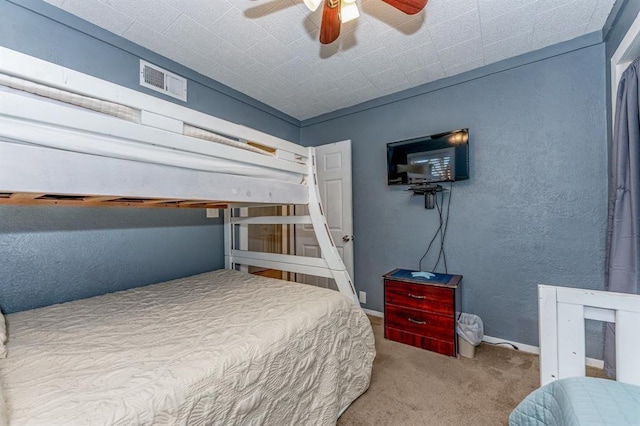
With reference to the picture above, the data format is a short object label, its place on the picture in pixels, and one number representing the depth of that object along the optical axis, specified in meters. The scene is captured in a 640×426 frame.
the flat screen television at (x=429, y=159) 2.43
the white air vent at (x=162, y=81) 2.11
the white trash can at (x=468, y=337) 2.11
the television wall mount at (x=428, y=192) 2.55
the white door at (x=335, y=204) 3.11
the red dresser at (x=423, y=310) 2.13
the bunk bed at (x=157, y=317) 0.80
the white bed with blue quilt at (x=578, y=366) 0.82
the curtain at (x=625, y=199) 1.53
